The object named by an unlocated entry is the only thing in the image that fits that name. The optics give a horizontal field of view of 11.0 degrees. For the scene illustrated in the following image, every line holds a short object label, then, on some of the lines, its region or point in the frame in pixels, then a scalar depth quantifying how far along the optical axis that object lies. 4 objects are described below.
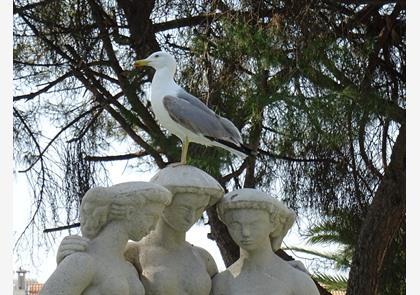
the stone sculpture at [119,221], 6.34
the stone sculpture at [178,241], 6.65
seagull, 7.13
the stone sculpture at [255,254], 6.78
